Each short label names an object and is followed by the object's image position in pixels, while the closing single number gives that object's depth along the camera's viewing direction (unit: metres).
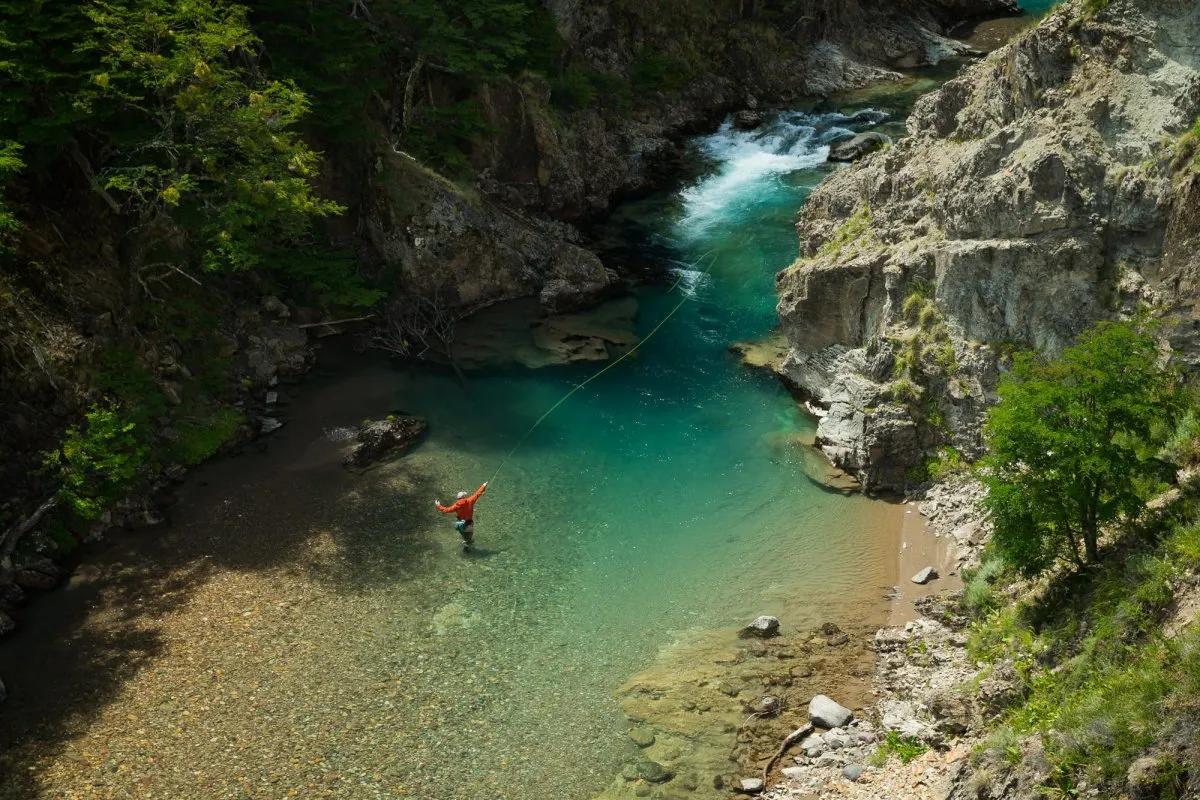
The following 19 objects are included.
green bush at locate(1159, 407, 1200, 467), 14.56
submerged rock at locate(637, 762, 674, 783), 15.03
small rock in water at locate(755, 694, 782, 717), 15.92
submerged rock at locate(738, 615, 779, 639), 17.66
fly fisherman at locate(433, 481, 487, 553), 20.55
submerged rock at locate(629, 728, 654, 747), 15.67
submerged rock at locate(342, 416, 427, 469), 23.75
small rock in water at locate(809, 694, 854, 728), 15.41
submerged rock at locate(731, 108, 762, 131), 43.69
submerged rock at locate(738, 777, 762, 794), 14.55
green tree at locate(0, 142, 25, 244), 19.14
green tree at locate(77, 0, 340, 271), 21.39
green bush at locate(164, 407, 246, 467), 23.53
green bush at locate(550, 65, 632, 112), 38.00
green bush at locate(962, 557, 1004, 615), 16.39
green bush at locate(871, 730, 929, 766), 14.00
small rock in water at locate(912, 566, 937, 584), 18.52
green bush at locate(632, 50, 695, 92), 43.56
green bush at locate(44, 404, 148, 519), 20.41
